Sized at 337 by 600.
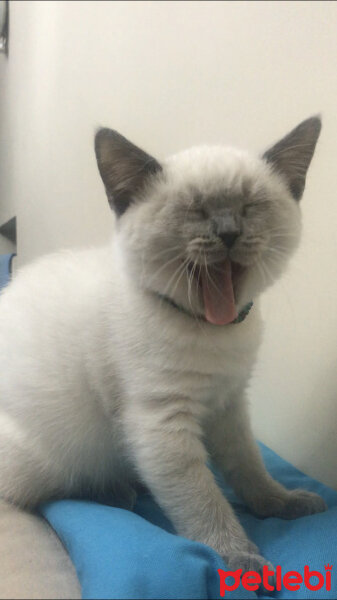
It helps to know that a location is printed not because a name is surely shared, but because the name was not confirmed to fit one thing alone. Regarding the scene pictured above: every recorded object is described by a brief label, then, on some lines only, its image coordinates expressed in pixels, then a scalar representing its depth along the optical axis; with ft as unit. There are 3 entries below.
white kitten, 0.68
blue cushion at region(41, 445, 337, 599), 0.56
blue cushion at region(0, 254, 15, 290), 1.57
